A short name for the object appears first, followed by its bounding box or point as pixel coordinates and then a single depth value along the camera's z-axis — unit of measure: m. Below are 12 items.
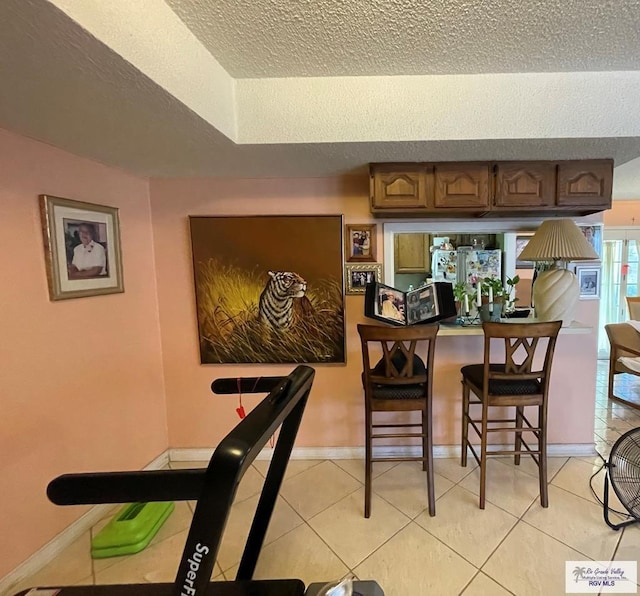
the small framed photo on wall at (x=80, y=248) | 1.67
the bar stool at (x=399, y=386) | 1.82
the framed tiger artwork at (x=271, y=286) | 2.34
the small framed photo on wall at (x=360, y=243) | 2.34
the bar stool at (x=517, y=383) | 1.79
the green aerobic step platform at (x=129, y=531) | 1.70
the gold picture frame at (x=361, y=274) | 2.36
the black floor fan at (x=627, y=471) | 1.68
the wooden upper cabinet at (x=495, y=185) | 1.96
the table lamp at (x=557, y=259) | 1.98
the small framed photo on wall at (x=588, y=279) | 2.36
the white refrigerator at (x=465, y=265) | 2.40
